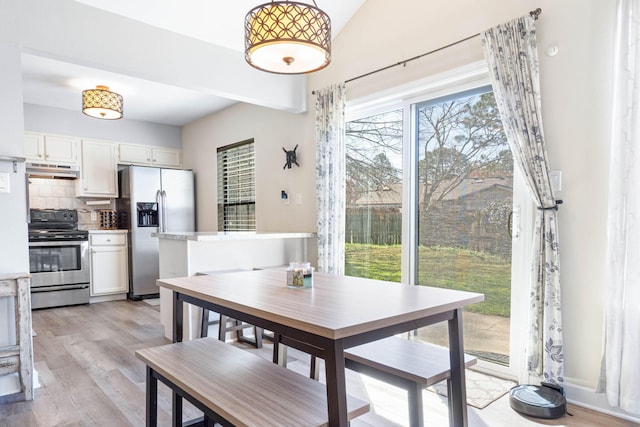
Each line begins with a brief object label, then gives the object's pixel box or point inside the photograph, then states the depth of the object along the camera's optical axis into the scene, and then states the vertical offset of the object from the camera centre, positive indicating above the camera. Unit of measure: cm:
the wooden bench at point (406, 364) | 159 -67
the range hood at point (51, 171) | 487 +48
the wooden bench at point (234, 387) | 129 -67
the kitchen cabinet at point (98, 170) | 536 +52
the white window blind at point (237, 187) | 502 +26
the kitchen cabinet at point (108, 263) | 516 -72
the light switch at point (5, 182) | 258 +18
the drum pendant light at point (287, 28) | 167 +77
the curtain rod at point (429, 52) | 240 +114
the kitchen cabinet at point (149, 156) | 572 +78
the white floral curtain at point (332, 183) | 364 +21
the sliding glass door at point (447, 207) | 274 -1
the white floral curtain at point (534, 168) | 232 +22
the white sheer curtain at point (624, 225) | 204 -11
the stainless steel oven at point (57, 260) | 472 -63
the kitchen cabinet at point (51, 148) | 499 +78
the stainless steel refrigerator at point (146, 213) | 529 -7
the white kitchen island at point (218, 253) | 334 -43
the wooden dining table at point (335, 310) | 119 -38
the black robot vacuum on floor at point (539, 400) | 213 -108
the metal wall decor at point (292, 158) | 423 +52
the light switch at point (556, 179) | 237 +15
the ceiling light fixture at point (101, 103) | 407 +109
